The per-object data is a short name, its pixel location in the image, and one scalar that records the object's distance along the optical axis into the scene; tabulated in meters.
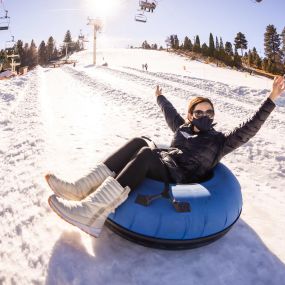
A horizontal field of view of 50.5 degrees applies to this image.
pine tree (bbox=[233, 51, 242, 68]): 42.09
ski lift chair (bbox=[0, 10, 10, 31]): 22.42
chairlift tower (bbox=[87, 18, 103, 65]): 47.18
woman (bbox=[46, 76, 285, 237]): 2.41
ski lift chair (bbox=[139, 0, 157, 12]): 21.64
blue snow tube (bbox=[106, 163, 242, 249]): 2.46
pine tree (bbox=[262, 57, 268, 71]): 41.61
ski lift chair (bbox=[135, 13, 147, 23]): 23.57
